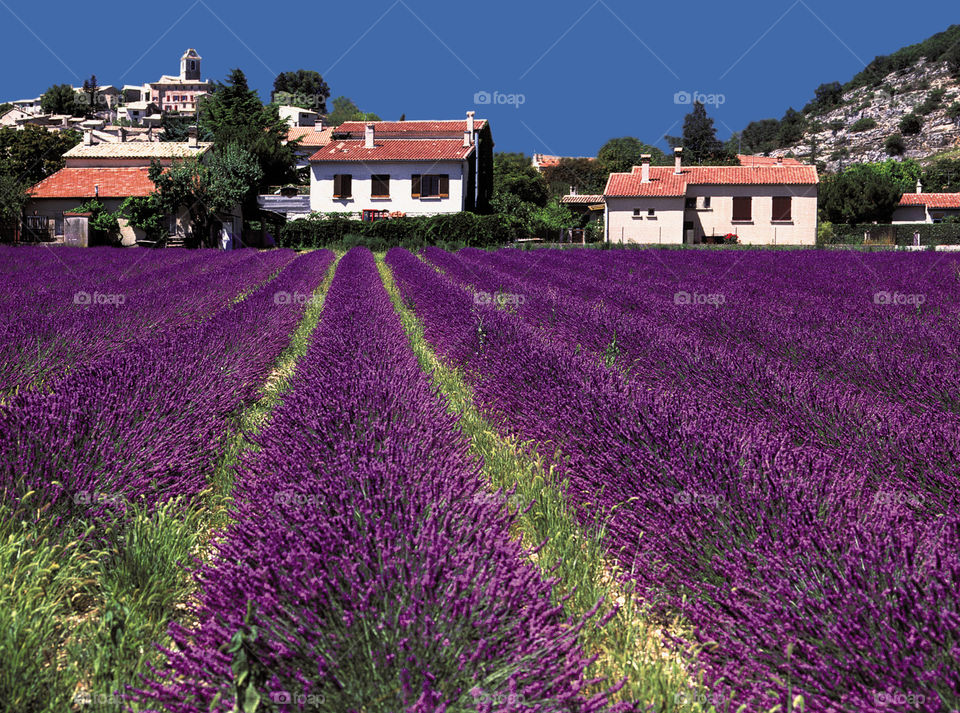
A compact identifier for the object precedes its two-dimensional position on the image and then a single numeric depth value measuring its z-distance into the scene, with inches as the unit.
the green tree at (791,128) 5679.1
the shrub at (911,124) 4566.9
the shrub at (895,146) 4350.4
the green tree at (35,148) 2034.9
